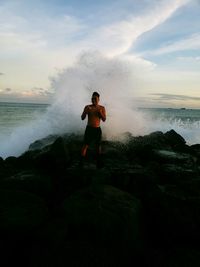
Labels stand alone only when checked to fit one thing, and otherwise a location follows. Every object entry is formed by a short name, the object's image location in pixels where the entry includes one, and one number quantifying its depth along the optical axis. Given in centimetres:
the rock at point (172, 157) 462
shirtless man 413
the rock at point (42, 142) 600
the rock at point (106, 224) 238
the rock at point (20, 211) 245
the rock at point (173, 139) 652
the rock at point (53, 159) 425
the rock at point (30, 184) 331
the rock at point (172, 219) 266
